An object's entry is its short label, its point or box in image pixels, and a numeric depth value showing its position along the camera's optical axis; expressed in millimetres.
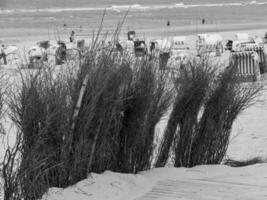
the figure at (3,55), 34980
